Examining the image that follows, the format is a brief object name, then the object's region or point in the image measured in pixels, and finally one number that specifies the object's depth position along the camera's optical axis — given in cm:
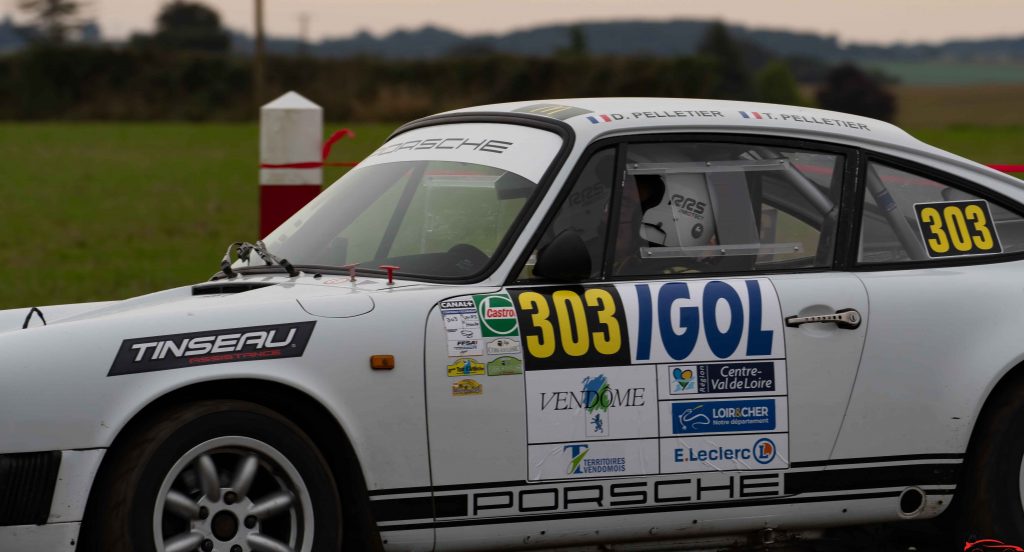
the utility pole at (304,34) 17306
